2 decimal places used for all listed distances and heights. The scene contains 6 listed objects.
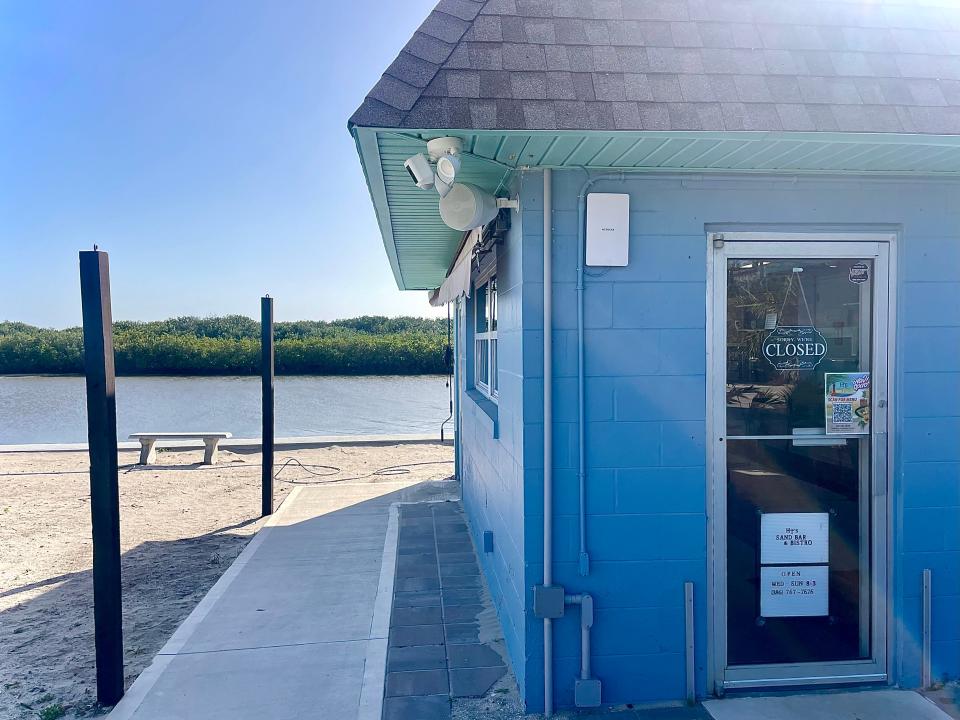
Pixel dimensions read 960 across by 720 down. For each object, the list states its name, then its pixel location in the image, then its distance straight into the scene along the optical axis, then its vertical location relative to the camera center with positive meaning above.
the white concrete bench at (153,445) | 11.21 -1.69
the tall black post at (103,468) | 3.26 -0.61
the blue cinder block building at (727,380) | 3.05 -0.19
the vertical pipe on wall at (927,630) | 3.27 -1.42
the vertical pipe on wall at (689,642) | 3.22 -1.45
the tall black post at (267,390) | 7.36 -0.51
